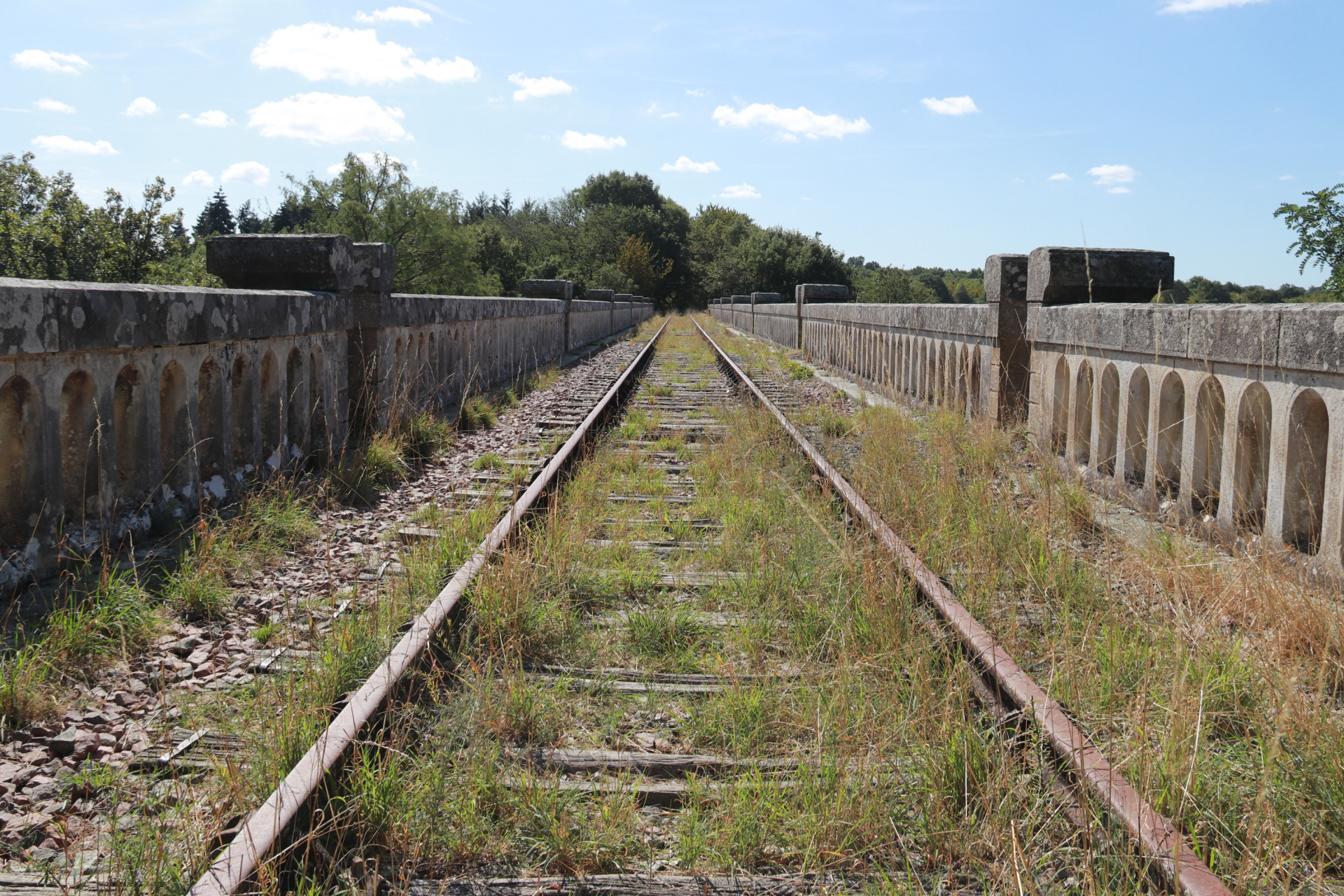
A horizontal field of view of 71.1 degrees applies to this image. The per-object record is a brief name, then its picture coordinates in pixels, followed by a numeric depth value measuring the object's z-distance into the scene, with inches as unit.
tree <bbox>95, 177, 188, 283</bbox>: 1349.7
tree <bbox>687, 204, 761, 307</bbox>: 2738.7
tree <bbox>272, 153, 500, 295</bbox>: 2406.5
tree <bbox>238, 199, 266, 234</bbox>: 4008.4
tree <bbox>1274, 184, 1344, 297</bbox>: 561.0
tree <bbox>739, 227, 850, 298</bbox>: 2367.1
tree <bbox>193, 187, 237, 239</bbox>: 3769.7
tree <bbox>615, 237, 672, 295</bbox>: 2925.7
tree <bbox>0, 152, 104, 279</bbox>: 1218.0
